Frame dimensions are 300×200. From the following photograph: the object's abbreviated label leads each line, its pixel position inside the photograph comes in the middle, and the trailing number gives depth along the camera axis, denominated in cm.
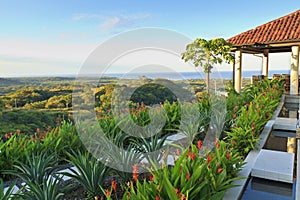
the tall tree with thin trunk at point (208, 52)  823
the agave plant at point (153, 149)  321
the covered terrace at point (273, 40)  930
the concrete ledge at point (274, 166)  304
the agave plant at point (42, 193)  213
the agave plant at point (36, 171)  263
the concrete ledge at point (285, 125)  549
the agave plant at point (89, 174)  255
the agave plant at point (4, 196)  211
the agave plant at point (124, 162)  286
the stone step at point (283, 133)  539
